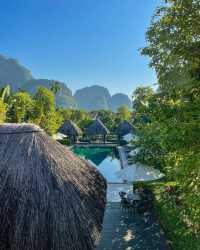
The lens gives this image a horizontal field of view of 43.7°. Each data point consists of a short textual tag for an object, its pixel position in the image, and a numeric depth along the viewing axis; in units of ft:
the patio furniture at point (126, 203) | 38.24
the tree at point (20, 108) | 100.01
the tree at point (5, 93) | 92.79
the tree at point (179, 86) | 16.56
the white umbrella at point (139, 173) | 40.04
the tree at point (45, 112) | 107.96
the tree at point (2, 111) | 71.40
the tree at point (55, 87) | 200.13
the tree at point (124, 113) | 178.86
